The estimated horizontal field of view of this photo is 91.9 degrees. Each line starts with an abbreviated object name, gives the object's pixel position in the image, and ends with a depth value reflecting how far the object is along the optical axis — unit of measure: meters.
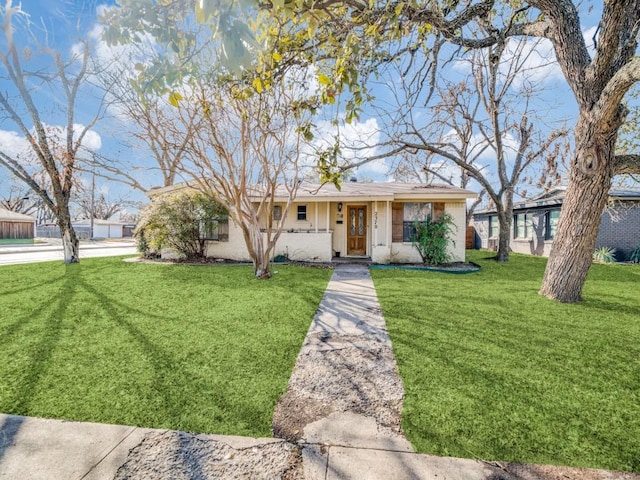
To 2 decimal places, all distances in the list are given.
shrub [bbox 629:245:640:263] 14.10
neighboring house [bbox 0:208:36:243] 26.16
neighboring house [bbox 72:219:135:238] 44.44
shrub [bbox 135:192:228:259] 11.77
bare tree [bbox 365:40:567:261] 11.85
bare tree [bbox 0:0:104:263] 10.56
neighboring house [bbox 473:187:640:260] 14.47
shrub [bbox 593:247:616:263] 13.94
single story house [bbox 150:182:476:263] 11.86
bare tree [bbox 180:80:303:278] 7.92
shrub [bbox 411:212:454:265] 11.49
